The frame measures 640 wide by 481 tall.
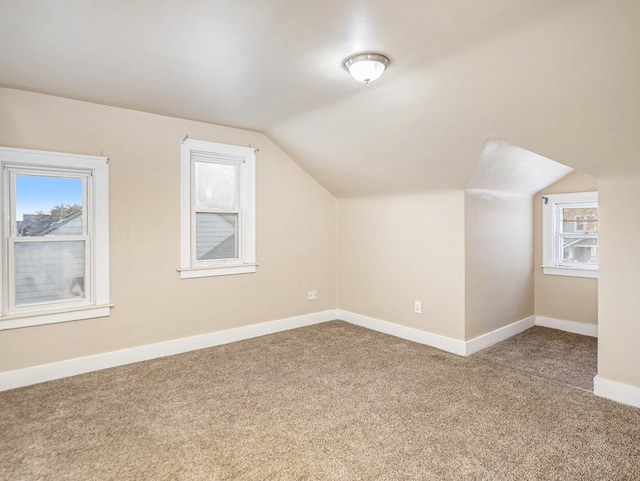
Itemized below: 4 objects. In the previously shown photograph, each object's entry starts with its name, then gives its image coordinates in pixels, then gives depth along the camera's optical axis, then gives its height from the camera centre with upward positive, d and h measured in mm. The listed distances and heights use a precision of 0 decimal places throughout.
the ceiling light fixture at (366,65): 2355 +1086
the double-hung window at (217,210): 3912 +320
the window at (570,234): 4469 +53
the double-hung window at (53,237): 3076 +23
